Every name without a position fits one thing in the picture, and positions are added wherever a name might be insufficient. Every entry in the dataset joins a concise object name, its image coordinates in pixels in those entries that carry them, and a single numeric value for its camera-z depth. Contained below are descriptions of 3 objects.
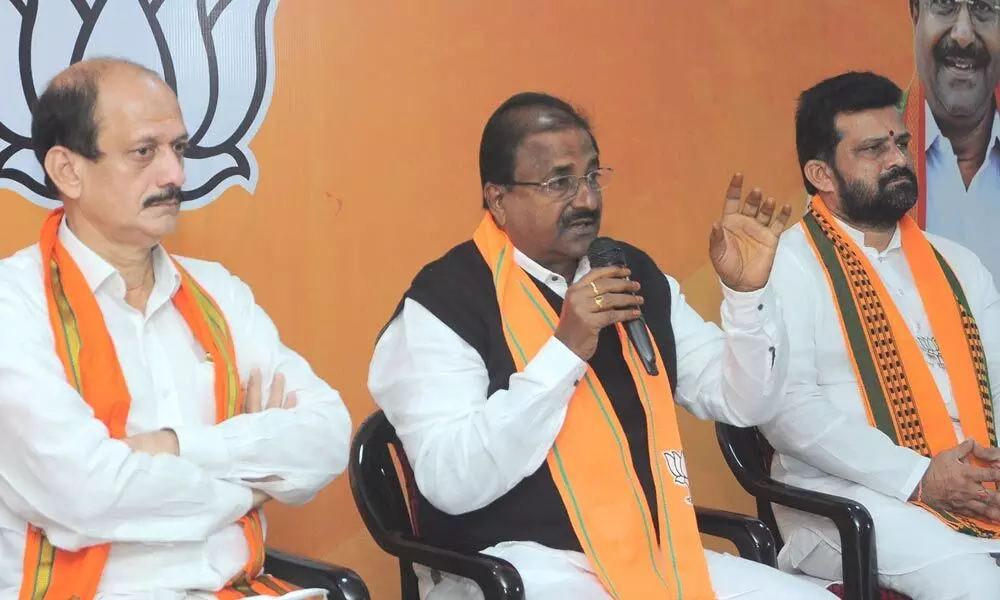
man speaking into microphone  2.64
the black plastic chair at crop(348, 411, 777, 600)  2.70
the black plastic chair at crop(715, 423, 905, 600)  2.98
